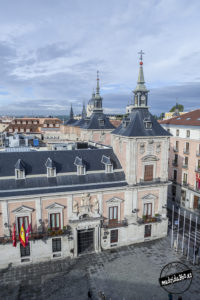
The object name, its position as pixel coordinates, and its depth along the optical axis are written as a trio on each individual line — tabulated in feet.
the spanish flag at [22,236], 102.31
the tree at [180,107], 445.21
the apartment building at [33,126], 396.04
